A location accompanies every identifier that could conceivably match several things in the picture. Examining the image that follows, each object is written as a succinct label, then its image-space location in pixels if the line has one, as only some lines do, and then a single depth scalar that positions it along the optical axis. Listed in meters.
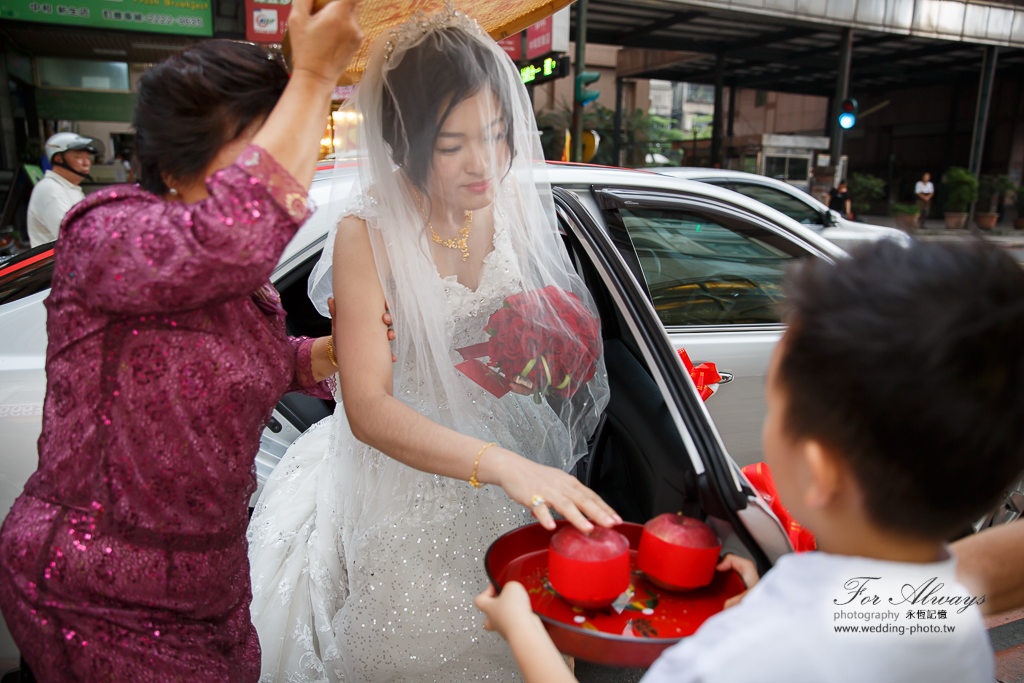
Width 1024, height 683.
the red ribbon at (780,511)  1.29
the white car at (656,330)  1.30
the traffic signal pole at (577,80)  9.05
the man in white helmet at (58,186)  4.85
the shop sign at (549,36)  9.34
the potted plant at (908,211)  16.47
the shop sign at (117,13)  8.02
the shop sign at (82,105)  11.12
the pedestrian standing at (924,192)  18.11
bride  1.46
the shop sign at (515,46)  9.55
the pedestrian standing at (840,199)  13.73
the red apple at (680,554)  1.04
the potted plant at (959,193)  17.73
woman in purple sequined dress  0.87
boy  0.69
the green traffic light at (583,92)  8.84
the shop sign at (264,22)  8.52
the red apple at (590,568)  0.98
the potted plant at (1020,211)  19.33
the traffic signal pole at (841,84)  14.79
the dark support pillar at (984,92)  17.19
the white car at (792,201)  5.09
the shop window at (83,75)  11.27
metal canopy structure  14.48
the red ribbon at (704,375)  1.61
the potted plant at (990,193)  18.78
